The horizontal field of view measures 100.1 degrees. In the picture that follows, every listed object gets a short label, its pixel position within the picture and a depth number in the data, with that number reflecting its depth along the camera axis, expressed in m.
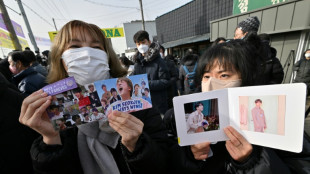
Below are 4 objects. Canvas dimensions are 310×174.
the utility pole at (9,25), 6.33
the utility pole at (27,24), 8.48
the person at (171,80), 3.17
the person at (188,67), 3.69
